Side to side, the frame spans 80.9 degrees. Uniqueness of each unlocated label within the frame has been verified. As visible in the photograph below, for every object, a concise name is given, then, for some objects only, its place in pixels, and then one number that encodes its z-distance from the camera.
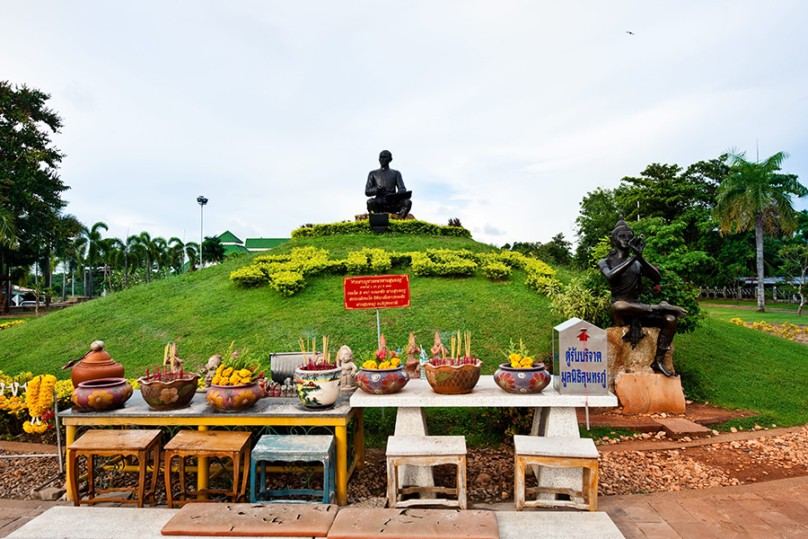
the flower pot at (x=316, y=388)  3.92
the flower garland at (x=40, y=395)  5.03
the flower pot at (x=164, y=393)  3.95
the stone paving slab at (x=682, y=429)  5.47
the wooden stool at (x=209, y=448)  3.58
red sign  6.01
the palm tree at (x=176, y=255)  44.94
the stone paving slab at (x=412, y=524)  2.79
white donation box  3.92
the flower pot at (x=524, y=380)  3.87
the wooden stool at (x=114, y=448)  3.64
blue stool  3.51
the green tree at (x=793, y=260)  23.25
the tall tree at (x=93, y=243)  37.03
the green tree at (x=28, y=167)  24.67
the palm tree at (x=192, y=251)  45.50
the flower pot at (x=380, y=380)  3.92
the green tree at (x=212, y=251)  40.78
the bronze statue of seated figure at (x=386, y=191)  14.09
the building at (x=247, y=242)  47.72
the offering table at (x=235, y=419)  3.84
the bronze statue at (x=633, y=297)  6.21
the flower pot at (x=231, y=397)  3.87
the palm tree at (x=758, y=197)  23.83
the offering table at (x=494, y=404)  3.84
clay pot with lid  4.29
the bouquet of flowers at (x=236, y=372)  3.97
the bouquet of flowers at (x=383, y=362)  4.02
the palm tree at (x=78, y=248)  35.90
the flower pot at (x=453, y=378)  3.90
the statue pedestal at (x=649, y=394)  6.29
